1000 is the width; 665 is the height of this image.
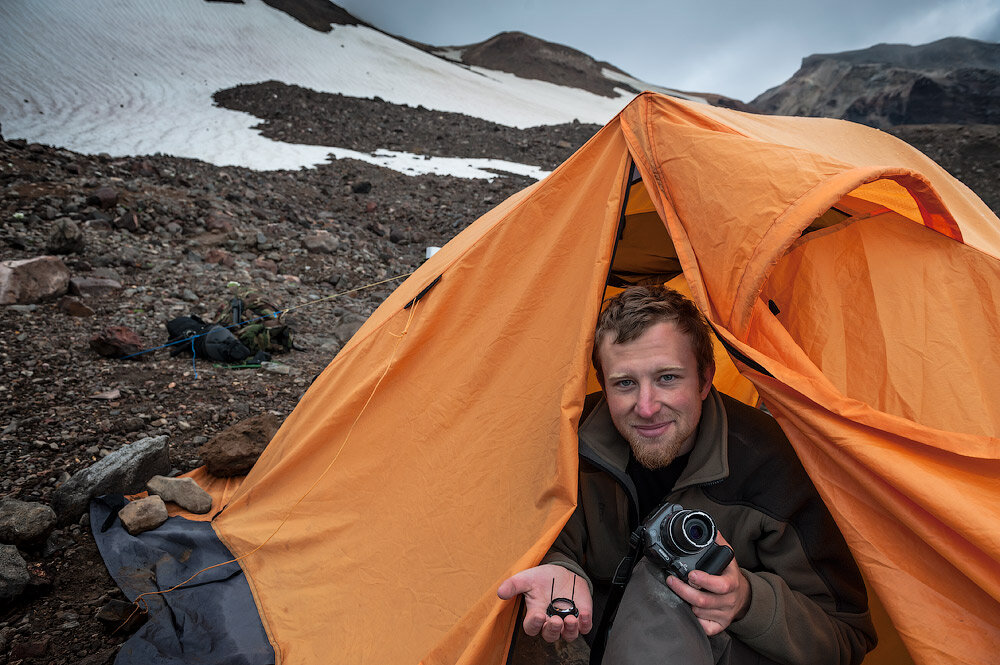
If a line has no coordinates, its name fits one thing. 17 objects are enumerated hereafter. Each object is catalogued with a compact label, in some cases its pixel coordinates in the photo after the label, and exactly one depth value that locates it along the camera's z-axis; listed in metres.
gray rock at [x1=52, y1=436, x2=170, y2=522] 3.31
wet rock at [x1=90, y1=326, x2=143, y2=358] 5.10
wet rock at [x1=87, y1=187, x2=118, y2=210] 8.15
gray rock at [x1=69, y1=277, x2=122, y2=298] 6.11
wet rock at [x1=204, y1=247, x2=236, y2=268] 7.89
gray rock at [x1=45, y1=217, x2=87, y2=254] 6.82
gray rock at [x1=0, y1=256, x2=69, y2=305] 5.57
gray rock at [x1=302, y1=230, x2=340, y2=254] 9.20
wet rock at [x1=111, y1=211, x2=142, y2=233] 7.90
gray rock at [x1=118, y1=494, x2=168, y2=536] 3.25
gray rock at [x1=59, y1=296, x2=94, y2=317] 5.74
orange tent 1.55
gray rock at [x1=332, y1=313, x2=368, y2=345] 6.65
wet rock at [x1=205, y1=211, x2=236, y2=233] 8.82
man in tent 1.62
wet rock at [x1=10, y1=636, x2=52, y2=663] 2.48
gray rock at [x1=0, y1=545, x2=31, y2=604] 2.70
